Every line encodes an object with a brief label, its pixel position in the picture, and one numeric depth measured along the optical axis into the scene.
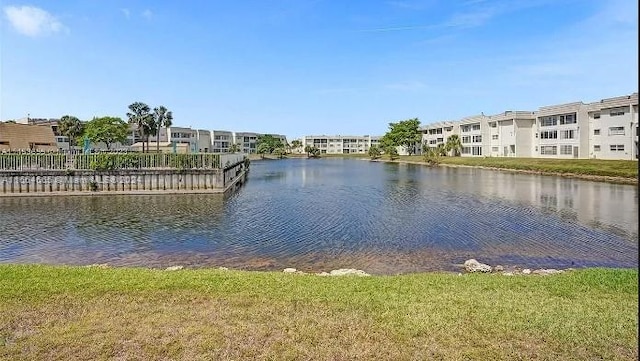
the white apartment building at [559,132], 68.62
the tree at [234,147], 174.57
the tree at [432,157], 106.85
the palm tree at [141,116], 81.81
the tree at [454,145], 118.19
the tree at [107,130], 102.75
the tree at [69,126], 98.00
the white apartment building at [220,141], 188.38
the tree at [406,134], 142.62
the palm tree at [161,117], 86.56
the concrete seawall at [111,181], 42.47
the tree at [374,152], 157.43
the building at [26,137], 71.88
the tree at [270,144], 184.12
